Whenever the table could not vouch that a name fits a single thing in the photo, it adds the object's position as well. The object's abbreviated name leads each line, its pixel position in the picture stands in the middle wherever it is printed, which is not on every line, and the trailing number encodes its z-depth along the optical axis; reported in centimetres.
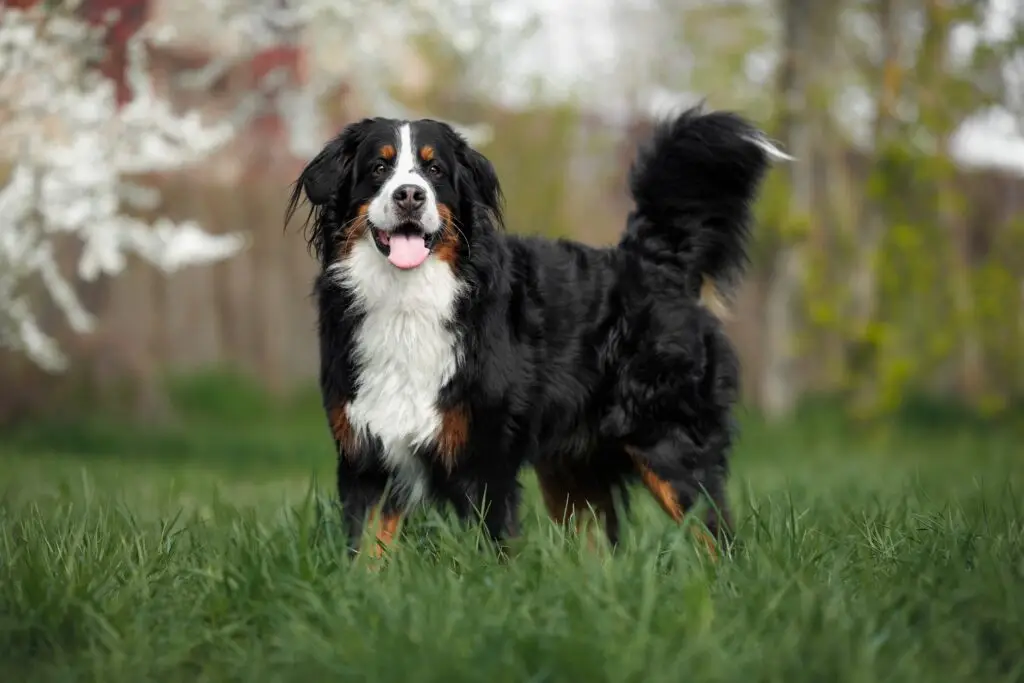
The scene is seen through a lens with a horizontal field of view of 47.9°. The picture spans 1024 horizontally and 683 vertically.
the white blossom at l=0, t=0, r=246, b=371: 680
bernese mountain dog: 387
